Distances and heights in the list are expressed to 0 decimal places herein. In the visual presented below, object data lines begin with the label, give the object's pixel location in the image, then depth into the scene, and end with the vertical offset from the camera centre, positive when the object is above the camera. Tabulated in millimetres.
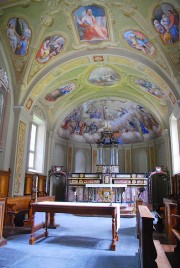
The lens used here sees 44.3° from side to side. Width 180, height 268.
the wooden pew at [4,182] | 9789 -213
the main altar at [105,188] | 15609 -541
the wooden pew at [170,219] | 6299 -1181
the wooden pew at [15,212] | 8656 -1350
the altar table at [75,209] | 6199 -878
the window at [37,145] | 15031 +2236
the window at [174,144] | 14070 +2270
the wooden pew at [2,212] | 6072 -999
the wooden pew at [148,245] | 3162 -929
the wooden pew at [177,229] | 5154 -1187
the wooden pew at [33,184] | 13125 -373
